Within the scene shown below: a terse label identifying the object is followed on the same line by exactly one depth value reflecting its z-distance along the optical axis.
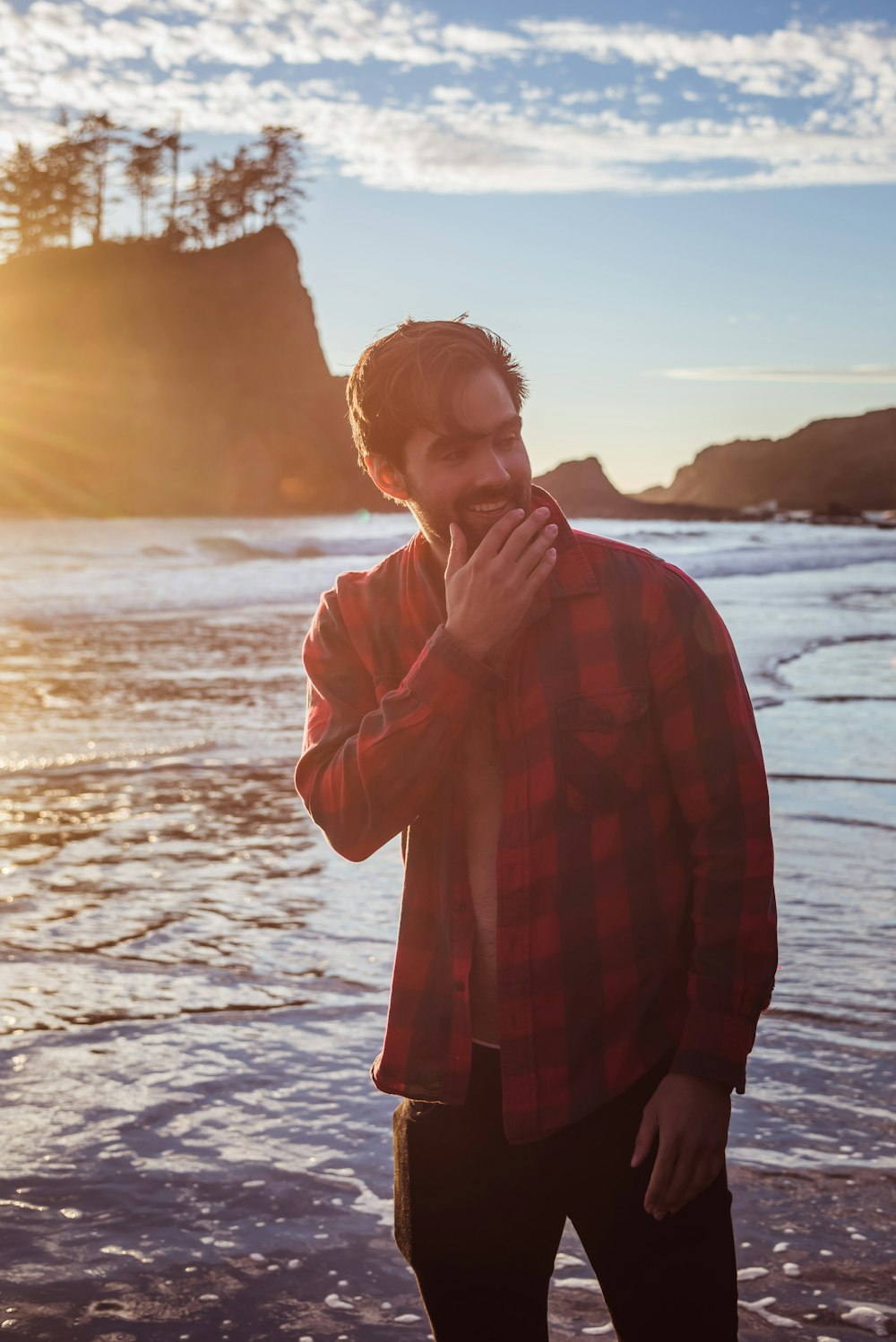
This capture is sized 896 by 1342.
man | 1.74
